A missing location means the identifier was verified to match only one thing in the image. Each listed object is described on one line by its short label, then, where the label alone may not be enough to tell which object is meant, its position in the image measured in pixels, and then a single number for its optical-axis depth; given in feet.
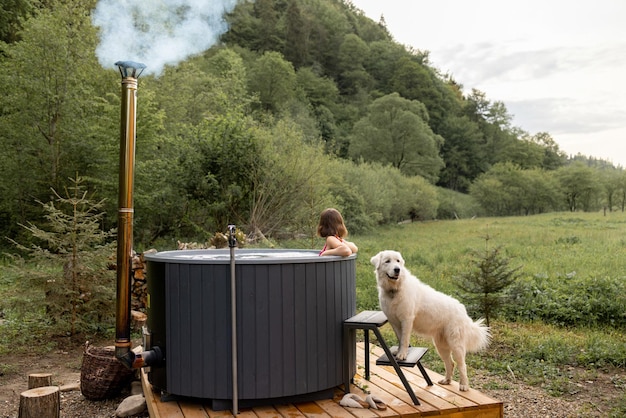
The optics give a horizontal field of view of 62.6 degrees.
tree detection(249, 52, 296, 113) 137.08
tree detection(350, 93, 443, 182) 149.59
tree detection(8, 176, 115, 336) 21.61
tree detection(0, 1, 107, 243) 44.57
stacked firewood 25.31
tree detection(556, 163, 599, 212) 144.25
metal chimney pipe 12.94
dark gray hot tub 11.87
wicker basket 15.97
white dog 12.32
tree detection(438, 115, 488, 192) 187.42
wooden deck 11.73
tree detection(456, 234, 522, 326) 23.13
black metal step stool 12.23
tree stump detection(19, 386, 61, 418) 12.99
